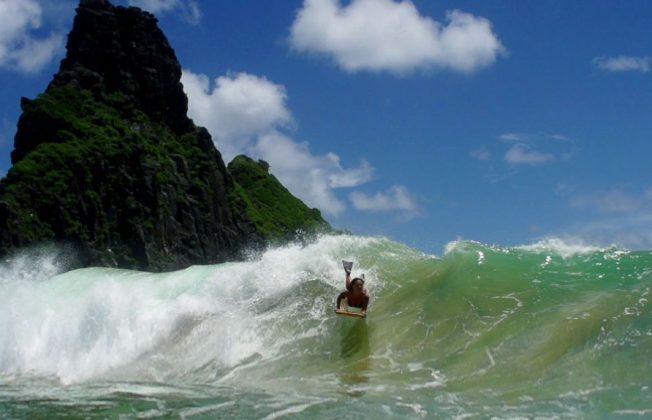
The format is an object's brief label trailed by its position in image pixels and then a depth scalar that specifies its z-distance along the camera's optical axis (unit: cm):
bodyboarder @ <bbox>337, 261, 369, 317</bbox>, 1337
